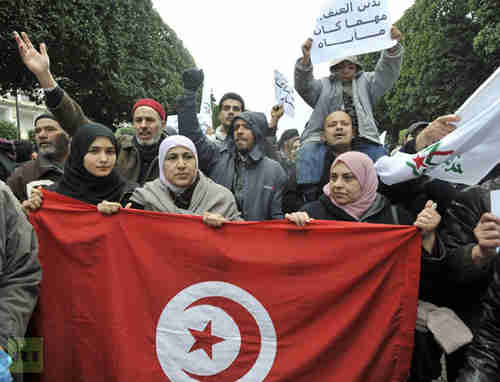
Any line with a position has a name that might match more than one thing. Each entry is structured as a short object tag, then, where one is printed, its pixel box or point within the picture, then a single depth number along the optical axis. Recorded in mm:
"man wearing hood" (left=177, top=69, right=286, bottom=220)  3277
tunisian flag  2137
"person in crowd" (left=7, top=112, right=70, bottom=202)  3211
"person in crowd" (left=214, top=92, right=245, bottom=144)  4367
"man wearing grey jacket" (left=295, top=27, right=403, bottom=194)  3303
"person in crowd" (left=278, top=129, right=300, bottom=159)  6119
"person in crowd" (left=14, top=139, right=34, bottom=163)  6955
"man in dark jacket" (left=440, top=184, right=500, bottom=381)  2088
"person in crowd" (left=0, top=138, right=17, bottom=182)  4684
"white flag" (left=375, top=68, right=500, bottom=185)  2018
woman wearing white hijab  2605
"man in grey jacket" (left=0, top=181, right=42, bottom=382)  1884
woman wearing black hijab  2744
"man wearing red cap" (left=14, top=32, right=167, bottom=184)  3182
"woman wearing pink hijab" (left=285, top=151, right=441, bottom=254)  2420
